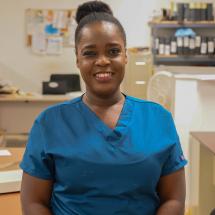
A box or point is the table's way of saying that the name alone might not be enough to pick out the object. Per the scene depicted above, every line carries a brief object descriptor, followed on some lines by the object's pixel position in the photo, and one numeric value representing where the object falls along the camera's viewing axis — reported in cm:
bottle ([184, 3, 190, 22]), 613
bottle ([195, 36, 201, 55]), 619
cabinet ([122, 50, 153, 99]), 586
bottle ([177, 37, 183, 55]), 617
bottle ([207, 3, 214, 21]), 619
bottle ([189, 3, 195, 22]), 613
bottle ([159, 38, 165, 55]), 621
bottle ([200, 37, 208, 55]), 620
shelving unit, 618
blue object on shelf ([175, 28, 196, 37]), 612
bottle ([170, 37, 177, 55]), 618
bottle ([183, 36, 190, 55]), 617
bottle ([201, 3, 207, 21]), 618
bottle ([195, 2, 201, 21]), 616
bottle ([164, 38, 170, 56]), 620
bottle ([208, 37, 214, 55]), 618
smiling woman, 111
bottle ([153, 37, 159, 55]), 622
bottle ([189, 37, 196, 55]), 617
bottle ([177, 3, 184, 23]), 614
